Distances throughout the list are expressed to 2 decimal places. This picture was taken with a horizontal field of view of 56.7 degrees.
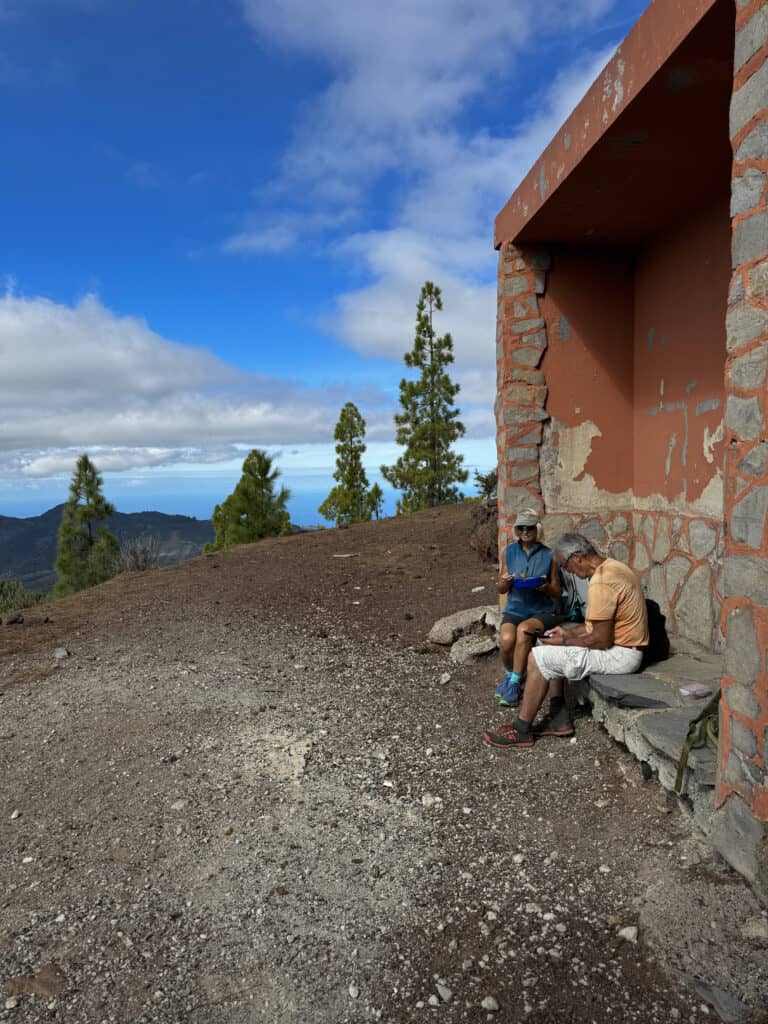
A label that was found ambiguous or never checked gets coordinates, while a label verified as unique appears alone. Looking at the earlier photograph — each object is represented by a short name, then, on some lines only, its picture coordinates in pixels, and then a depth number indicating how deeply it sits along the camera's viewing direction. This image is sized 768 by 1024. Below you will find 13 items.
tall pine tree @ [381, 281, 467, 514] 24.48
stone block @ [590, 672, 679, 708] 4.13
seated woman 5.18
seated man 4.44
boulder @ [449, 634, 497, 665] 6.29
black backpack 4.85
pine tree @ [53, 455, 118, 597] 20.63
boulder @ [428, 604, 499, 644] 6.81
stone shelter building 2.88
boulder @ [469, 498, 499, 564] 10.50
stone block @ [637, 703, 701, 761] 3.58
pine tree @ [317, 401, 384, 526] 23.89
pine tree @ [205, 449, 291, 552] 18.94
